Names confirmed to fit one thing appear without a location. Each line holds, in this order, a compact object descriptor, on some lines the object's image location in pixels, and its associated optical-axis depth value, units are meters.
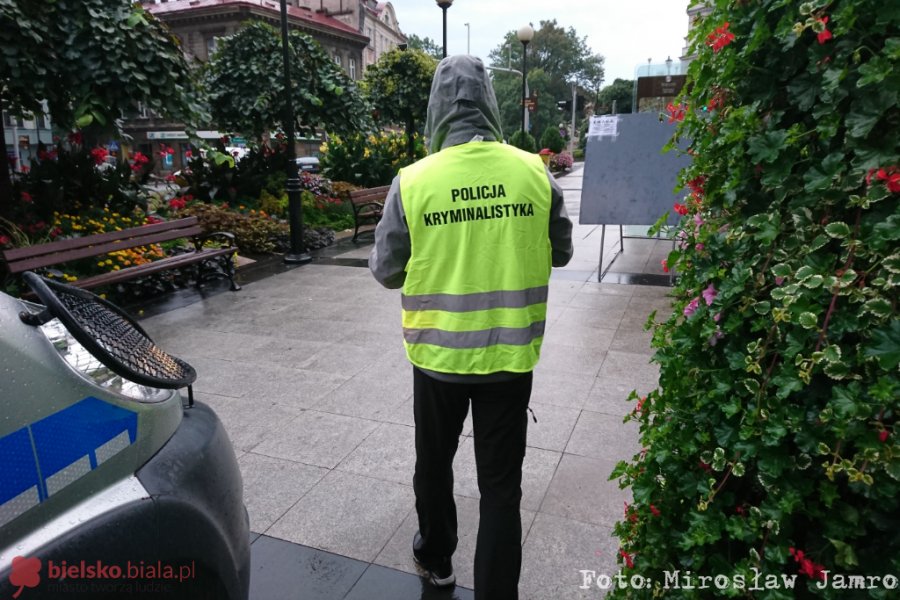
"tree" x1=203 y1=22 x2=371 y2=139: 11.61
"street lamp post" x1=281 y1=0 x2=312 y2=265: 9.28
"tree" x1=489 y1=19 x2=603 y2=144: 83.75
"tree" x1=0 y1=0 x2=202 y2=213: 5.88
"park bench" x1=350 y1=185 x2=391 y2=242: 11.41
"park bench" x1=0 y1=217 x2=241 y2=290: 5.83
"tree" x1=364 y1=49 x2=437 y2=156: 15.70
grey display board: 7.59
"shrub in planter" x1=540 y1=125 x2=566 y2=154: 36.78
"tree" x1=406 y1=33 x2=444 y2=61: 93.44
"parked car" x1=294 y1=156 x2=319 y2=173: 29.91
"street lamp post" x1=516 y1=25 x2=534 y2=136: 23.92
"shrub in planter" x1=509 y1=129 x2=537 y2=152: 29.49
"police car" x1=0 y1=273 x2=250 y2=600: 1.19
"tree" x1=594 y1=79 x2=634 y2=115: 52.17
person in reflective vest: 2.07
